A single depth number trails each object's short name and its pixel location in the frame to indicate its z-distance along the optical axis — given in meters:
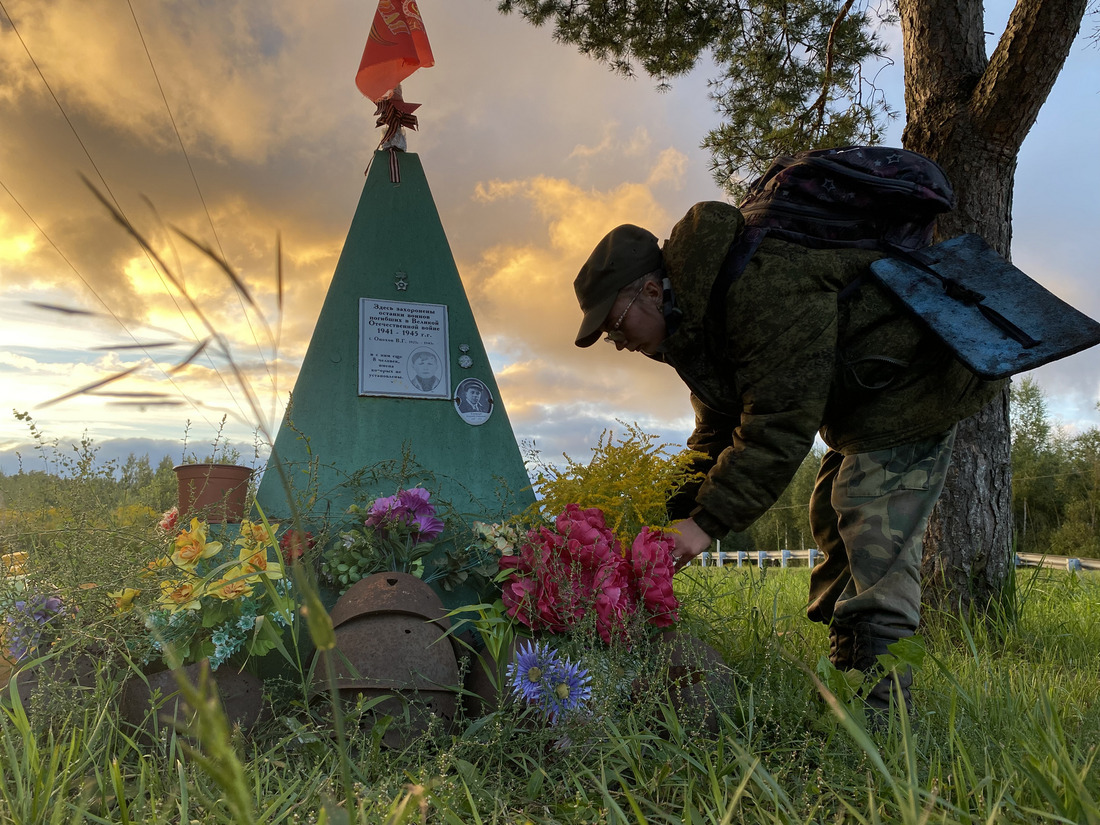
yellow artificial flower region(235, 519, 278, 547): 2.28
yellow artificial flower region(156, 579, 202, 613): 2.07
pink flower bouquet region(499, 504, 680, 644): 2.16
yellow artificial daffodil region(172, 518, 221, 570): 2.19
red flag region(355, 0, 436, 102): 3.79
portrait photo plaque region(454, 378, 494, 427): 3.43
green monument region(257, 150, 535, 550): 3.20
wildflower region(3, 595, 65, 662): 2.10
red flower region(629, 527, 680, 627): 2.26
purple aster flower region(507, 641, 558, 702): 1.97
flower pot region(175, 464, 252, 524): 2.80
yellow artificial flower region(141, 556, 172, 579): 2.16
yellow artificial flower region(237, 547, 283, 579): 2.17
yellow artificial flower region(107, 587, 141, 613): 2.17
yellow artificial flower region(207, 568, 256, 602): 2.08
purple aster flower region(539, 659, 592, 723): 1.91
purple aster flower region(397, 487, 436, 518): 2.82
